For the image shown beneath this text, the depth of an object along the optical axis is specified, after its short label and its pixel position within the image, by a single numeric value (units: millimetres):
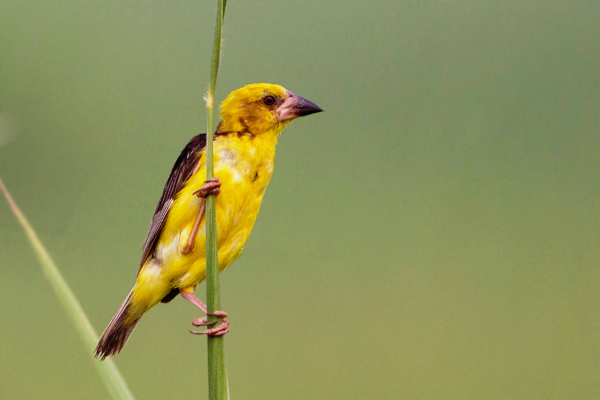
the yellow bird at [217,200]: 4328
